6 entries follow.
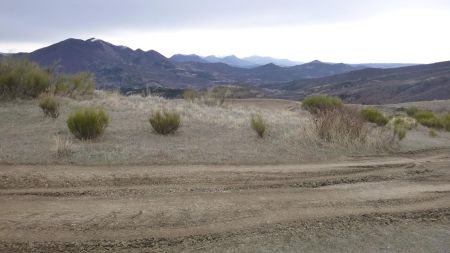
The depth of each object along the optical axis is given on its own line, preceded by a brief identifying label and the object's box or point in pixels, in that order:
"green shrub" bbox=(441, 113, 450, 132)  29.31
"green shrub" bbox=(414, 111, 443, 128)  30.56
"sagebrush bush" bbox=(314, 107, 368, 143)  14.88
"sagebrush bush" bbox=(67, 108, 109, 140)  13.69
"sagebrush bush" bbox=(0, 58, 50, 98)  22.59
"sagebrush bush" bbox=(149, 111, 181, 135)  15.57
